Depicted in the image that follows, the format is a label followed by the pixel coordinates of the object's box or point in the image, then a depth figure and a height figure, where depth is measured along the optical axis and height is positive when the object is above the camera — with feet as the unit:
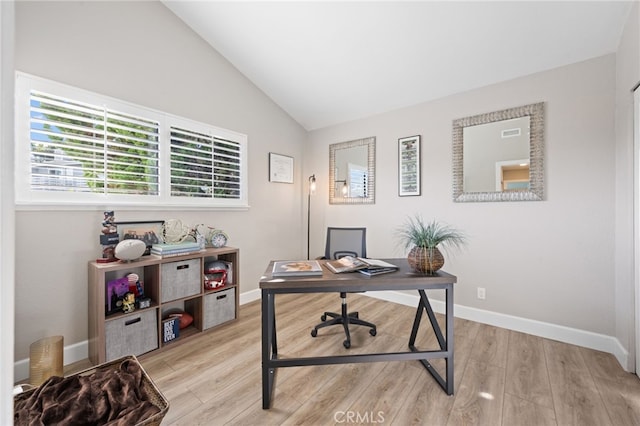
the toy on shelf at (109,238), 6.40 -0.64
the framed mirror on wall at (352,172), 11.19 +1.91
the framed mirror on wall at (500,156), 7.66 +1.85
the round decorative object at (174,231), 7.59 -0.56
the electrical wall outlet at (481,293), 8.55 -2.79
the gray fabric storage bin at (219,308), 7.86 -3.08
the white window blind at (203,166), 8.38 +1.73
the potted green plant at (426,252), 5.34 -0.87
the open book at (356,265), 5.52 -1.22
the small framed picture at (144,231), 7.04 -0.52
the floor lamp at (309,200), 12.41 +0.66
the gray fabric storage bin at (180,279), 6.99 -1.92
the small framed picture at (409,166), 9.90 +1.87
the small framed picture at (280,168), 11.45 +2.11
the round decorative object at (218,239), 8.70 -0.91
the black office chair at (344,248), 7.66 -1.23
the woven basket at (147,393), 3.02 -2.43
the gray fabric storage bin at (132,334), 6.02 -3.05
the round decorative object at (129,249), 6.26 -0.92
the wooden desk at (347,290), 4.92 -1.54
